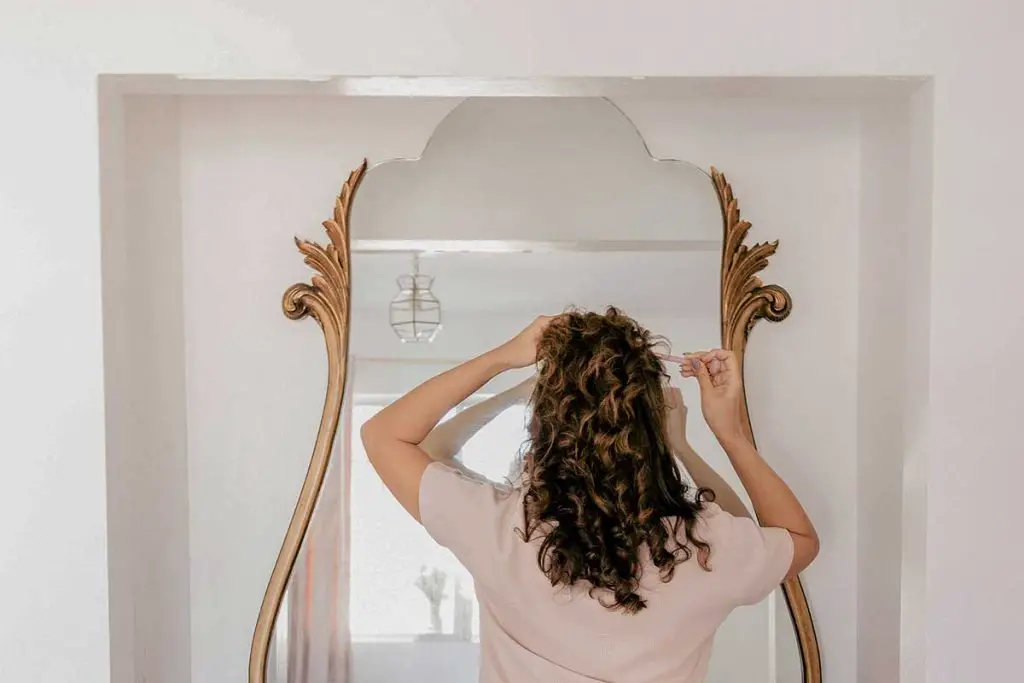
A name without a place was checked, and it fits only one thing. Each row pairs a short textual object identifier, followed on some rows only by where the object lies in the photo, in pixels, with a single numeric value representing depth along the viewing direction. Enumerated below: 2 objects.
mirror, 1.73
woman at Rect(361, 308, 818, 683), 1.26
